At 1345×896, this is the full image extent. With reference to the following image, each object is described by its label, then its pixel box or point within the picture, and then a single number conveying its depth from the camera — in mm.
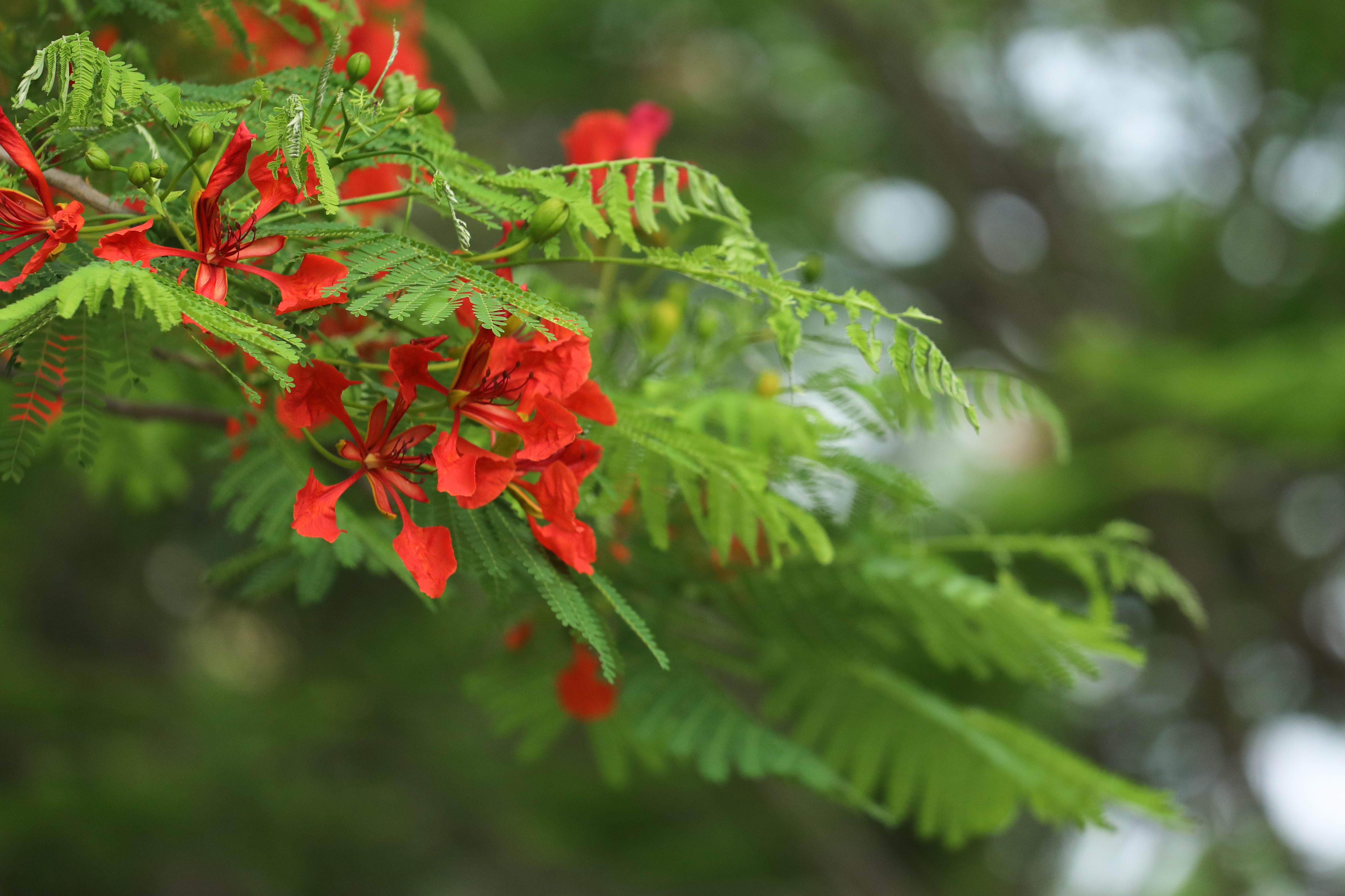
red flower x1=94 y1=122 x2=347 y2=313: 2192
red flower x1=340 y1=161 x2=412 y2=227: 2585
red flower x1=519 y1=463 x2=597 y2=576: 2256
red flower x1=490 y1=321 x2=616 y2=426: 2231
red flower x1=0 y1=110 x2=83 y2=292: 2190
